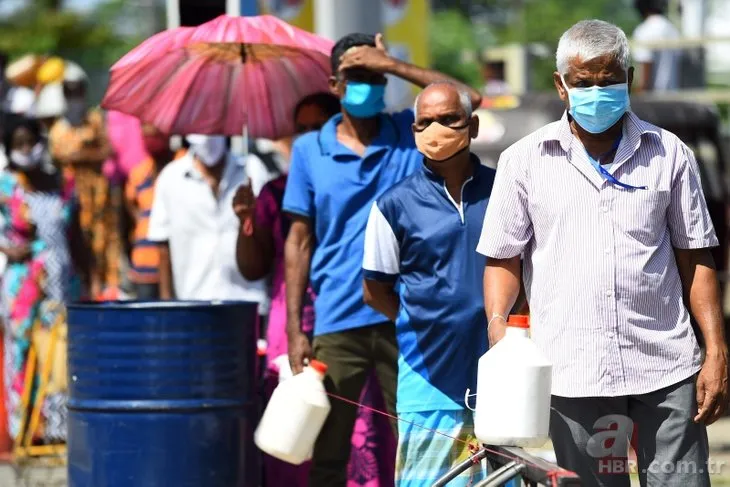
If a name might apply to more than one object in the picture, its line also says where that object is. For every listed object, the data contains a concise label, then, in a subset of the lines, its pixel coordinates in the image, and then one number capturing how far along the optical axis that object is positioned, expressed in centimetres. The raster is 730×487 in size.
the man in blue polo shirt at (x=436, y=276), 1147
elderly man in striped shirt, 966
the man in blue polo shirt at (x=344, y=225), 1284
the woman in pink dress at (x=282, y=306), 1352
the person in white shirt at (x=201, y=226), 1608
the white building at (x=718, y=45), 3337
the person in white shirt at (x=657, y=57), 3209
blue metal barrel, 1221
